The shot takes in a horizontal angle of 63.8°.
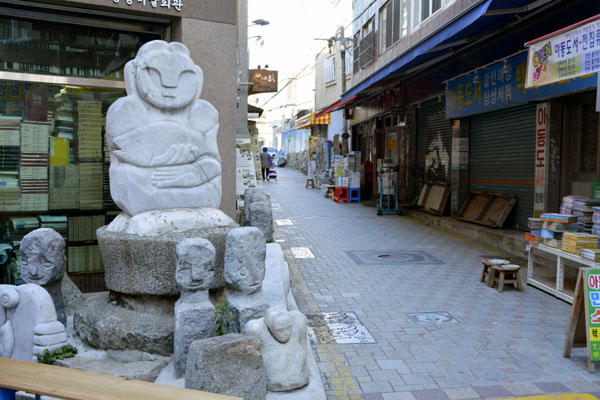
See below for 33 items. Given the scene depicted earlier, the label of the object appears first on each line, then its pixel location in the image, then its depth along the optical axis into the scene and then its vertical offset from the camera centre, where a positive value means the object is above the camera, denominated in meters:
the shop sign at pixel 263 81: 15.63 +2.75
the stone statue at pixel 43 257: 4.53 -0.89
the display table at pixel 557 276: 6.08 -1.58
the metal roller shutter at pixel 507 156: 9.77 +0.22
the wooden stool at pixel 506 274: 6.99 -1.59
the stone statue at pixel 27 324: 4.07 -1.37
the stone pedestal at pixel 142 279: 4.31 -1.06
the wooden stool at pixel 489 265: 7.26 -1.50
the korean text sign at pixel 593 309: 4.48 -1.35
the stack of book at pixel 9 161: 6.75 +0.03
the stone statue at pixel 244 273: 4.06 -0.92
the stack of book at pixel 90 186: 7.25 -0.34
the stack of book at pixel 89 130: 7.18 +0.50
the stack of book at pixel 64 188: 7.08 -0.36
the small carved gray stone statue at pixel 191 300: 3.95 -1.14
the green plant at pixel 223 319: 4.23 -1.38
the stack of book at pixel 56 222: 7.03 -0.86
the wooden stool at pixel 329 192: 20.33 -1.16
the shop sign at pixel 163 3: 6.67 +2.28
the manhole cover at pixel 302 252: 9.46 -1.78
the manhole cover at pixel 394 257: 8.95 -1.78
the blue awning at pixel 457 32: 7.70 +2.50
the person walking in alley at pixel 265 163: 27.04 +0.09
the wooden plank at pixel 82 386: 2.80 -1.35
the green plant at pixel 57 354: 4.02 -1.63
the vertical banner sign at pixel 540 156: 8.80 +0.18
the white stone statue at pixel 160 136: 4.68 +0.28
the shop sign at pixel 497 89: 8.30 +1.58
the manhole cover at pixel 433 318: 5.82 -1.87
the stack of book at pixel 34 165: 6.87 -0.02
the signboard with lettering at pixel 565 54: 5.04 +1.28
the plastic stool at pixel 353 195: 18.57 -1.16
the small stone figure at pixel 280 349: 3.78 -1.46
